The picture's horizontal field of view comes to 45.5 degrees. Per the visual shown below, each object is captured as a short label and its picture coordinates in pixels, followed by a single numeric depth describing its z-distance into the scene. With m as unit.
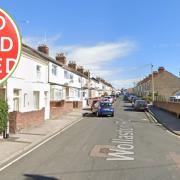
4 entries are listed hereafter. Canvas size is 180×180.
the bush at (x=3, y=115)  9.47
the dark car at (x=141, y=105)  27.77
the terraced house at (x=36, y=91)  12.39
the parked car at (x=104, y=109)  21.72
